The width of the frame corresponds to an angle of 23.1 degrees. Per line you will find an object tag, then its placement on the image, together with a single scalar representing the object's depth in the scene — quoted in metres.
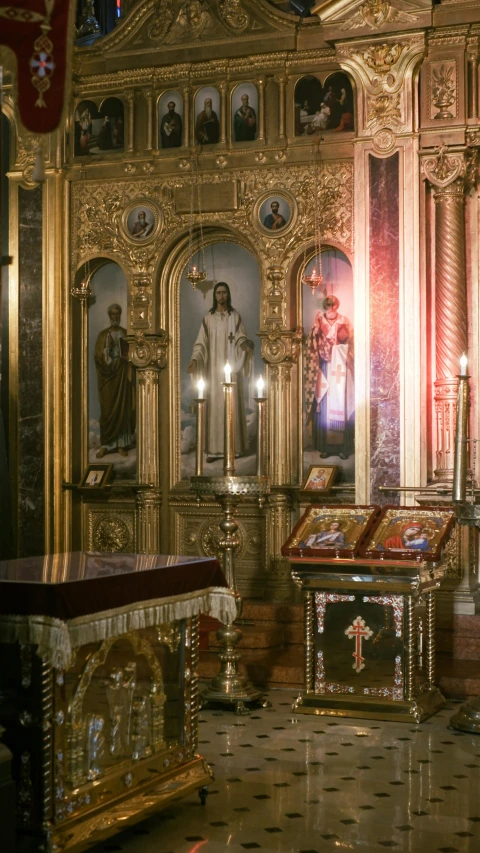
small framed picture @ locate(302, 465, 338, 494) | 10.41
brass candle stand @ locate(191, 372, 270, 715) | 7.90
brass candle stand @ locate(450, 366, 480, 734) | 7.04
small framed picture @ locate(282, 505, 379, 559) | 8.27
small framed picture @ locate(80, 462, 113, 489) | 11.13
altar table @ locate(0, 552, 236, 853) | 5.02
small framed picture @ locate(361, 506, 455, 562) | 8.02
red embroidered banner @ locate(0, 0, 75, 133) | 4.81
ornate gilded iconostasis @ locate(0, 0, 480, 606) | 10.05
